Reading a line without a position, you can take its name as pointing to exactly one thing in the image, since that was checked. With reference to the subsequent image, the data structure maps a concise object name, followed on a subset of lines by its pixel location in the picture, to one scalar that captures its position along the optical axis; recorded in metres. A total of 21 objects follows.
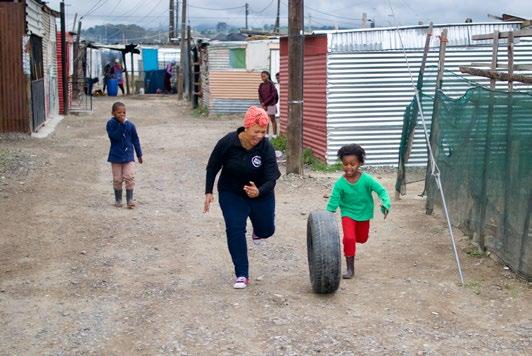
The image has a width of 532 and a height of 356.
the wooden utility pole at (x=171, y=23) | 62.56
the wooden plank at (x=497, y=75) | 7.28
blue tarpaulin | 49.03
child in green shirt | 6.94
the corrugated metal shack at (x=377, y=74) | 13.94
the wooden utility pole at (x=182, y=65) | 37.81
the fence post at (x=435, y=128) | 9.90
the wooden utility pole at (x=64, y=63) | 27.13
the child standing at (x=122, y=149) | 10.30
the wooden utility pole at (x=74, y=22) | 42.69
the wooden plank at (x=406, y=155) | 10.81
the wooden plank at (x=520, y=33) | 8.53
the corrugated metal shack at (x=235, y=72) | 26.45
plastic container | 42.47
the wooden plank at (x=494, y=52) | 9.10
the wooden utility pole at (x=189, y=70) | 34.37
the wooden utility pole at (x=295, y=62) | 12.63
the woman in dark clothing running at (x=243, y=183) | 6.50
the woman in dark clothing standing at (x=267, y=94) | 18.66
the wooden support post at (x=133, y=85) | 45.67
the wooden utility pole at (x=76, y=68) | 35.05
